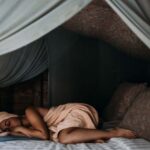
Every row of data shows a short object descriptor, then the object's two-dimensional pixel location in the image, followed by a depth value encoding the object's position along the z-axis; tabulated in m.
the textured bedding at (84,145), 2.24
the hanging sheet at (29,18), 1.65
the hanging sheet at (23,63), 3.58
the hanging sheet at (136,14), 1.69
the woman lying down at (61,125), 2.49
